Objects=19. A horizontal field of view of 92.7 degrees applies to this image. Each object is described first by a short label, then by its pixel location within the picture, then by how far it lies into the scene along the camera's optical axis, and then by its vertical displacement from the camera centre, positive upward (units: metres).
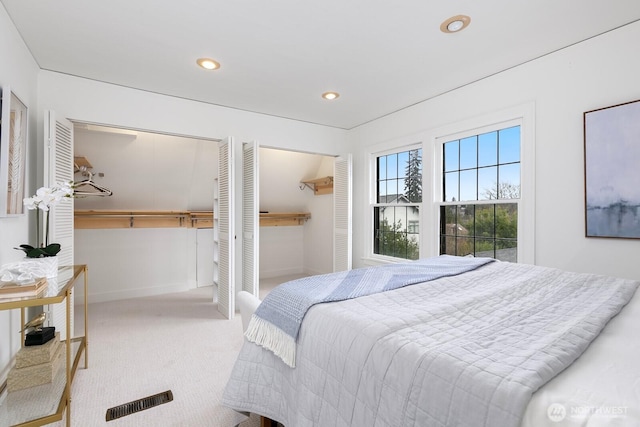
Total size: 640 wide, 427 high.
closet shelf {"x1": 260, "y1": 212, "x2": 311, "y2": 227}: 5.52 -0.07
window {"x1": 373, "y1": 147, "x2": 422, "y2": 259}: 3.71 +0.13
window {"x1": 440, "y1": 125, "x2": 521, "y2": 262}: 2.81 +0.20
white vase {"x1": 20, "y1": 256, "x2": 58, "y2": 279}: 1.52 -0.28
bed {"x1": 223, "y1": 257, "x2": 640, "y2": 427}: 0.73 -0.42
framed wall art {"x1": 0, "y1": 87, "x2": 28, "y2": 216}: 1.76 +0.39
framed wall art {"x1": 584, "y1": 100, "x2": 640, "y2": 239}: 2.05 +0.31
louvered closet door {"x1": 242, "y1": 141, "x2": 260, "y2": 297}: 3.53 -0.04
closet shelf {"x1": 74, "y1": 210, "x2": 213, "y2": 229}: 3.96 -0.07
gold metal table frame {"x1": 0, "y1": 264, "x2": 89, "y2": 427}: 1.38 -0.97
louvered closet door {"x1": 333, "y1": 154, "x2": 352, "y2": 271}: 4.29 +0.00
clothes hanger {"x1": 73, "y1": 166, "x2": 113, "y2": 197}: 3.50 +0.33
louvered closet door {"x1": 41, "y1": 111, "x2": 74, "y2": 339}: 2.51 +0.32
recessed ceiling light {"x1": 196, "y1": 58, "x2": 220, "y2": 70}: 2.58 +1.30
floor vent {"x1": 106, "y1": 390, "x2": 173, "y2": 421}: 1.82 -1.19
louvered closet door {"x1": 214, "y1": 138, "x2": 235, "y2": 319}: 3.45 -0.22
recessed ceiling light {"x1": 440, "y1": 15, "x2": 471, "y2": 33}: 2.02 +1.30
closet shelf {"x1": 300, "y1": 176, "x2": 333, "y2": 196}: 5.39 +0.55
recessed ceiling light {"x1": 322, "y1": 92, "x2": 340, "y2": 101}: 3.28 +1.30
